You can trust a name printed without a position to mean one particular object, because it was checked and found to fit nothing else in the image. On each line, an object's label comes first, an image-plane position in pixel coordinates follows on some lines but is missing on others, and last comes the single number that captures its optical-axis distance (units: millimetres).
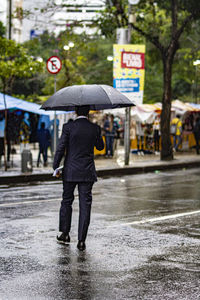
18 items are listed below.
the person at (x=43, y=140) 20578
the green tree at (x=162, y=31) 23000
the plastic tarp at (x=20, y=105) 18939
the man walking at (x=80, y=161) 7348
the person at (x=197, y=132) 28462
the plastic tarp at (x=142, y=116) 27589
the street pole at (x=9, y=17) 24609
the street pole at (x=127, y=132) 21203
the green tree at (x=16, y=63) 21109
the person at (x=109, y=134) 25594
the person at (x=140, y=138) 28828
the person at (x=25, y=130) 21469
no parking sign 18203
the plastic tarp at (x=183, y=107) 31656
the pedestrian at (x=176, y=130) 28797
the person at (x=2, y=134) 19478
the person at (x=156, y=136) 28859
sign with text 20516
